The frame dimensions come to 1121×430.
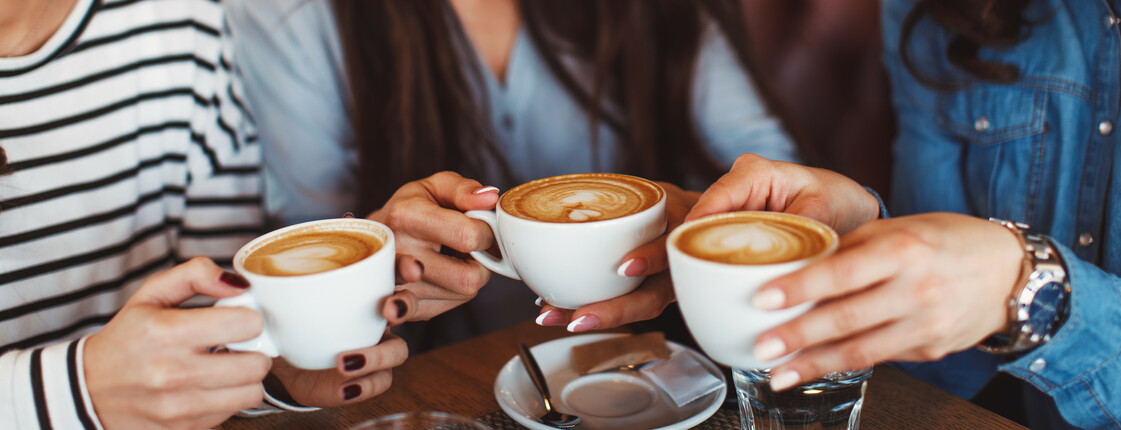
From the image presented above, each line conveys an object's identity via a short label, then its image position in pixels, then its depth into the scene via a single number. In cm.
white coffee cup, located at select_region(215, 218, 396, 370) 70
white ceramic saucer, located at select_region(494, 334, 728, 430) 91
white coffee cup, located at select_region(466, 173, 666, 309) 78
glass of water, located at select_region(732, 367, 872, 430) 83
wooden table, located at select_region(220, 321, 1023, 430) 91
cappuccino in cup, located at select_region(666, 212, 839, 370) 62
